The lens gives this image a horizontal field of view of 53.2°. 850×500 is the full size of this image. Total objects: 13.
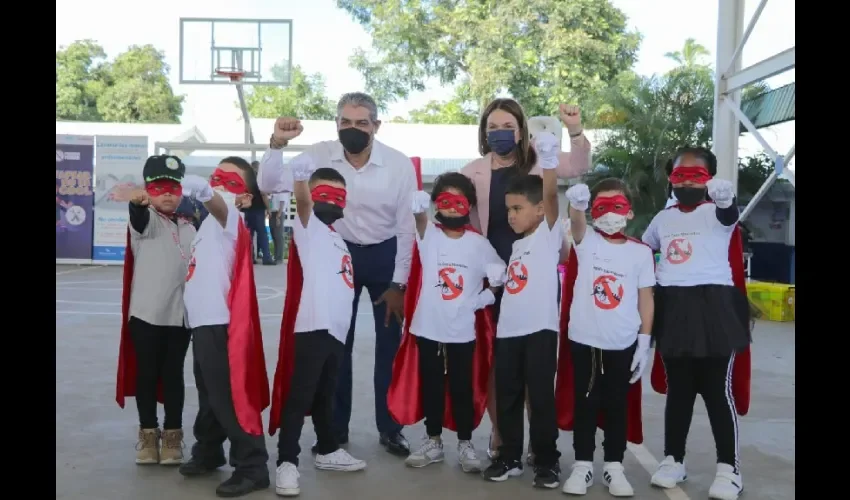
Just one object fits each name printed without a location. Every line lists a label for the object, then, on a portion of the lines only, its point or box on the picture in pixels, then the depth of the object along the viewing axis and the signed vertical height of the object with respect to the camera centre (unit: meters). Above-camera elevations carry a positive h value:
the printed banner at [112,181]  16.64 +0.97
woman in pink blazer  4.48 +0.38
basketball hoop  18.87 +3.52
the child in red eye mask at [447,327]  4.41 -0.48
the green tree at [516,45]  26.66 +6.33
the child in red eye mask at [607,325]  4.11 -0.42
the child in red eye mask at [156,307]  4.32 -0.39
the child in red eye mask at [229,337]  4.01 -0.50
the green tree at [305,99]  37.16 +5.98
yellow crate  11.52 -0.79
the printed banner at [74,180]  16.52 +0.95
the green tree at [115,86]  39.09 +6.67
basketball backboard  19.36 +4.20
